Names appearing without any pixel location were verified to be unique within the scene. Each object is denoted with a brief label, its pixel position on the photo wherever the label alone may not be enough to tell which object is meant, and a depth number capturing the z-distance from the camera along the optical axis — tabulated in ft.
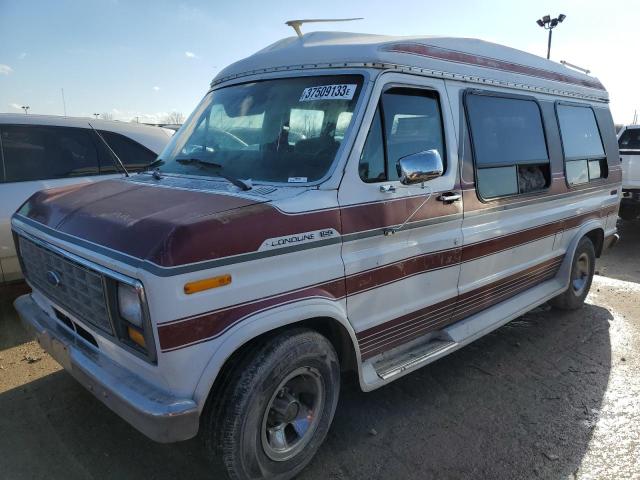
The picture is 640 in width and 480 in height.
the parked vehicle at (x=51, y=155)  15.65
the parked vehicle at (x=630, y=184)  30.40
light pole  67.87
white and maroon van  7.34
